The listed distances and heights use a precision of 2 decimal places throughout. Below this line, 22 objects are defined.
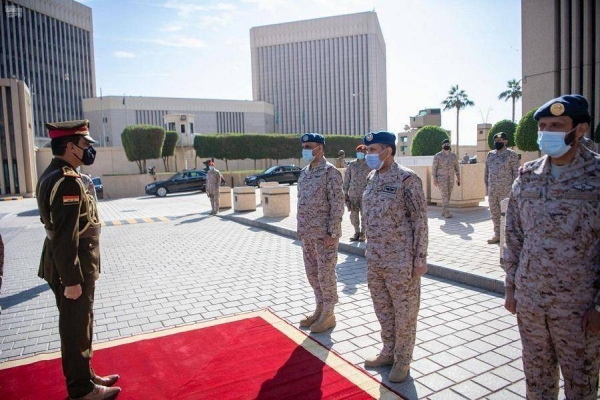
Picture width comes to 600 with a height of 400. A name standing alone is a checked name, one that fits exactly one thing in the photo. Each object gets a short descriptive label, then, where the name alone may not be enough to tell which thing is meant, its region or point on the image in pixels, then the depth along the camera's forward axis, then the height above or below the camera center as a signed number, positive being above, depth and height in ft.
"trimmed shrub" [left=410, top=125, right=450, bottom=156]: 97.35 +3.18
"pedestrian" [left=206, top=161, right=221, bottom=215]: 49.29 -2.54
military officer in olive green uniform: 10.19 -2.03
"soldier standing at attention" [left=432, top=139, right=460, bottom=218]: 34.42 -1.38
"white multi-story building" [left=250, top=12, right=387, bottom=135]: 319.27 +64.53
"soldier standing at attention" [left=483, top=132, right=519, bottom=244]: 25.21 -1.29
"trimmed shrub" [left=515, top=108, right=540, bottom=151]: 85.92 +3.19
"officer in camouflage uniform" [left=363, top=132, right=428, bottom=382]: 11.01 -2.25
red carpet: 11.16 -5.83
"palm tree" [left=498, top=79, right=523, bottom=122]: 206.90 +27.73
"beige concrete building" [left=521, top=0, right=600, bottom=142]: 102.83 +24.51
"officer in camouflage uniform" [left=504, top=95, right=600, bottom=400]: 7.56 -1.92
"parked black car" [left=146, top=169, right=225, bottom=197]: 87.86 -4.31
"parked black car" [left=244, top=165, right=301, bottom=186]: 99.30 -3.70
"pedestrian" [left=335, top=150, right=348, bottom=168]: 38.97 -0.17
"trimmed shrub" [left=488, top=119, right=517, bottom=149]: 101.14 +5.65
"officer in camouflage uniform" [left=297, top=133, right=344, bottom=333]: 14.60 -2.11
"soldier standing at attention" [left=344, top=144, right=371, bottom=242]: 27.94 -1.63
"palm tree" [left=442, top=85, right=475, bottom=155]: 219.41 +26.29
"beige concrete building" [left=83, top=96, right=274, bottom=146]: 242.17 +28.94
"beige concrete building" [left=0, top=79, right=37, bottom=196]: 99.04 +6.19
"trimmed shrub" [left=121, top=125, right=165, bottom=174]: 108.27 +5.62
